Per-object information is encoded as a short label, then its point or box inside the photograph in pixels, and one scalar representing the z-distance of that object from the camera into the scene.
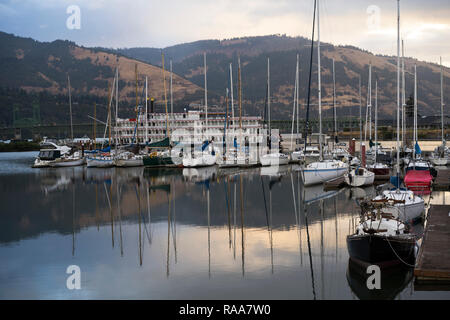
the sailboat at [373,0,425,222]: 22.67
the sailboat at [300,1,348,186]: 40.00
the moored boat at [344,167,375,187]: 38.41
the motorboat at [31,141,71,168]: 70.54
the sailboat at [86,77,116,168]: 64.81
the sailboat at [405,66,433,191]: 36.28
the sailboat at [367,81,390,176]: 43.38
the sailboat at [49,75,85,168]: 69.00
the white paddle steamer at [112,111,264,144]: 101.12
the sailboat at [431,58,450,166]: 56.59
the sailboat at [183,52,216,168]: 61.53
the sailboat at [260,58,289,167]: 60.28
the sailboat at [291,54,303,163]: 65.94
